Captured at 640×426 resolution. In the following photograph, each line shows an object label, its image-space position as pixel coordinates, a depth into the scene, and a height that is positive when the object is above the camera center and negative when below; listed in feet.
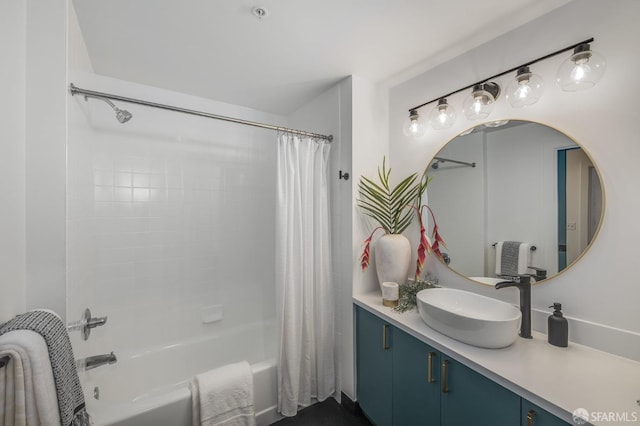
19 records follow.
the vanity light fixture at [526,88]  3.86 +1.92
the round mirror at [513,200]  3.74 +0.19
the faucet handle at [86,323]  4.30 -1.94
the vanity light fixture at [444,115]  5.00 +1.95
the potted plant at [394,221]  5.37 -0.22
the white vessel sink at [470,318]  3.43 -1.68
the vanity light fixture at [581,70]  3.30 +1.91
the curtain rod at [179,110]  3.78 +1.92
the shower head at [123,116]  4.89 +1.93
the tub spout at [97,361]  4.53 -2.70
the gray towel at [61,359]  2.60 -1.62
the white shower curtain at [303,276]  5.66 -1.51
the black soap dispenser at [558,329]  3.55 -1.69
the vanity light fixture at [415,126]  5.60 +1.93
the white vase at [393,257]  5.37 -0.99
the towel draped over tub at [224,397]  4.59 -3.50
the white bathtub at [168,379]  4.31 -3.88
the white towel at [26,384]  2.30 -1.61
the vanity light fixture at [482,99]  4.43 +1.99
